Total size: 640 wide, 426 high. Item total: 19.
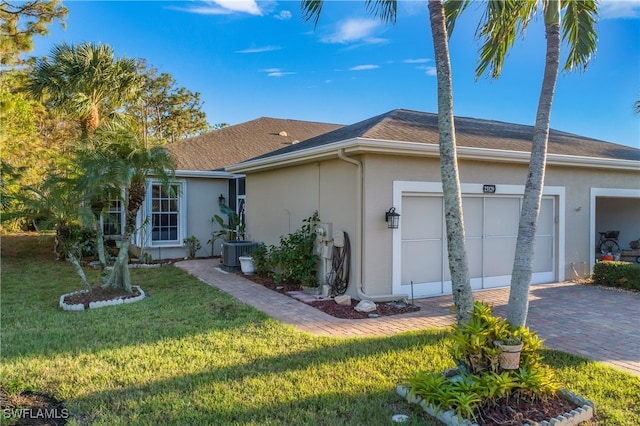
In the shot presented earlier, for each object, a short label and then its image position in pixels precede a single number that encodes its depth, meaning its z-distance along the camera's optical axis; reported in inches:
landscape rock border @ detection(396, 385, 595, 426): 136.5
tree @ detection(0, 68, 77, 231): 459.5
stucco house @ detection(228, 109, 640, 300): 312.7
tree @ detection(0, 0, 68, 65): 604.4
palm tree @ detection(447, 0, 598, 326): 160.4
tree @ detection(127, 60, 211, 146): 1125.1
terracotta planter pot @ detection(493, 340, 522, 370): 144.0
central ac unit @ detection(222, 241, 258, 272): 460.4
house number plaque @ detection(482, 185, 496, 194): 362.0
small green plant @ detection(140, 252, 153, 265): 517.7
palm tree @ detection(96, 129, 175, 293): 313.1
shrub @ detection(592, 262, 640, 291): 374.6
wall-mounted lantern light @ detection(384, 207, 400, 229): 309.6
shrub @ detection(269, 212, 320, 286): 355.9
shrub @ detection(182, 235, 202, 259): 559.2
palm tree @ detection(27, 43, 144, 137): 479.8
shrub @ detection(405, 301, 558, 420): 141.3
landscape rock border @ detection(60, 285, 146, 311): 292.5
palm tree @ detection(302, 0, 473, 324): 161.6
